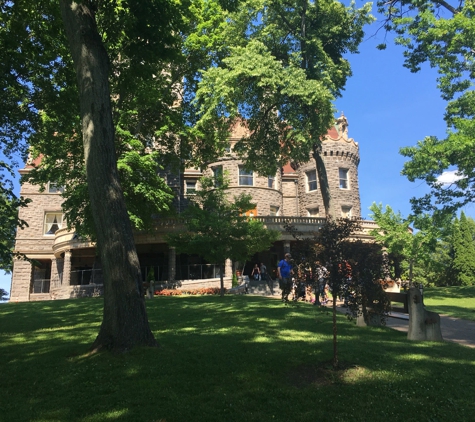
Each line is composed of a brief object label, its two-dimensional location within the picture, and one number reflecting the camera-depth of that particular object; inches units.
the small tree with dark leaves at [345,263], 243.4
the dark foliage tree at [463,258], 1374.3
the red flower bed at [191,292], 936.9
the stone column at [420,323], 351.4
